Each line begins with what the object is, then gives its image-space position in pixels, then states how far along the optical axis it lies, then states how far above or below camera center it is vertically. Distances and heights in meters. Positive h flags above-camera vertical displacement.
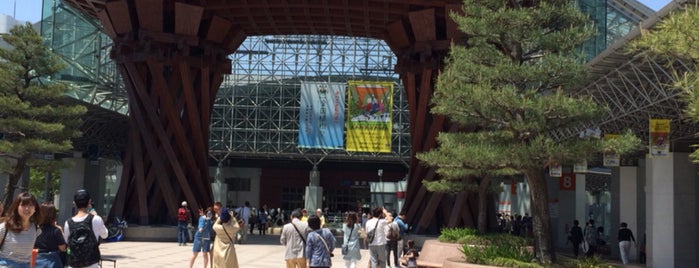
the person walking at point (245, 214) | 26.64 -1.17
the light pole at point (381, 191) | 46.64 -0.29
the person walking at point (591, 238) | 24.33 -1.53
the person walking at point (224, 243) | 10.97 -0.91
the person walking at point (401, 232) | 17.34 -1.08
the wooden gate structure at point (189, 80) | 24.30 +3.49
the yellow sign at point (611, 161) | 18.63 +0.82
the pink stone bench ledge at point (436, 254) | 15.60 -1.41
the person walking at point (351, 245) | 12.31 -1.00
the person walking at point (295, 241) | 10.24 -0.80
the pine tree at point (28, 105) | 20.33 +2.02
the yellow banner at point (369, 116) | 40.66 +3.89
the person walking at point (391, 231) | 14.91 -0.91
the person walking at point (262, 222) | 32.66 -1.71
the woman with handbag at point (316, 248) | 9.47 -0.81
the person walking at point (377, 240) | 13.74 -1.01
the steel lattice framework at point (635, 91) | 17.08 +2.67
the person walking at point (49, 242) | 6.49 -0.56
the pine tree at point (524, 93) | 11.51 +1.53
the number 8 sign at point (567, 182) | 31.97 +0.40
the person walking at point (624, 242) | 21.14 -1.41
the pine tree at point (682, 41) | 6.58 +1.40
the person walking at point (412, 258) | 13.69 -1.31
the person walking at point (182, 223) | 23.09 -1.32
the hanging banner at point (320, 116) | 44.06 +4.13
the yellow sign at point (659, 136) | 17.06 +1.34
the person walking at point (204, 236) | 14.04 -1.05
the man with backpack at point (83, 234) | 6.86 -0.53
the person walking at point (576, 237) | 24.20 -1.50
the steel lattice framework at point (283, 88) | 49.75 +6.49
